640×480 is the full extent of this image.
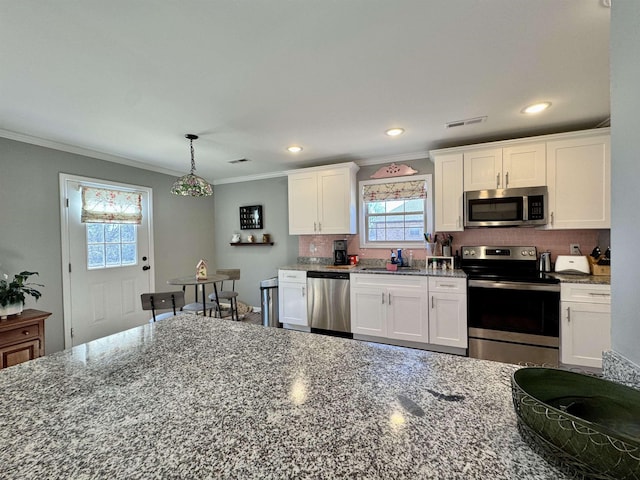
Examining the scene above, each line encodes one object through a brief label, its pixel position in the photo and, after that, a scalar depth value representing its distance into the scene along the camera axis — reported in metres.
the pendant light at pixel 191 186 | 2.77
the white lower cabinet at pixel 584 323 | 2.44
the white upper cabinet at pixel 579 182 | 2.66
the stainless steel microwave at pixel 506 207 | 2.86
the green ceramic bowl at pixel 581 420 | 0.45
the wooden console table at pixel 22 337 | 2.28
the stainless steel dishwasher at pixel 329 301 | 3.51
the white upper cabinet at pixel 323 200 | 3.74
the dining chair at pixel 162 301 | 2.76
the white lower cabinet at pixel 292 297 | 3.74
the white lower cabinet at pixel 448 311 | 2.92
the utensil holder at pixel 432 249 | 3.55
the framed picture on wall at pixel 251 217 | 4.82
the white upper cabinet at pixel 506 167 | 2.87
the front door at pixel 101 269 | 3.24
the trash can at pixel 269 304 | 3.95
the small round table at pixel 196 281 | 3.10
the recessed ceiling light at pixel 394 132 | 2.82
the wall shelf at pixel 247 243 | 4.78
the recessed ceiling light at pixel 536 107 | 2.30
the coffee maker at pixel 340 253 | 4.01
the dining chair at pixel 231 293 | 3.79
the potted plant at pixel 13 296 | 2.36
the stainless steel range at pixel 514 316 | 2.60
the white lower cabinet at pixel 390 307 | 3.12
